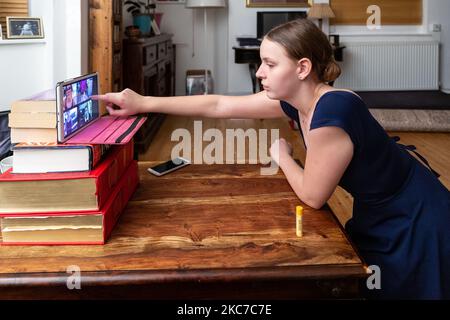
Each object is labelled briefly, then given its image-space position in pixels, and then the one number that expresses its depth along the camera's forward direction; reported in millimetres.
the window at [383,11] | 7098
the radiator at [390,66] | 7168
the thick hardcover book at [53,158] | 959
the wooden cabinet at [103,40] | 3525
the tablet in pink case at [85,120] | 969
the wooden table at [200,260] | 842
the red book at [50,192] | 937
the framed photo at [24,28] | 2812
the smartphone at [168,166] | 1387
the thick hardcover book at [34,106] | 1046
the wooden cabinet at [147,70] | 4328
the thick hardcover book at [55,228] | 946
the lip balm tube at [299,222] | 989
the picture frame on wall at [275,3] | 6914
